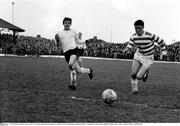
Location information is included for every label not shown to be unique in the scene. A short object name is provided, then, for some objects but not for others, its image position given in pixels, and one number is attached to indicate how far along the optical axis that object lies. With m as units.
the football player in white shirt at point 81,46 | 10.38
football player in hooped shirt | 9.62
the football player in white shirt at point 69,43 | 10.06
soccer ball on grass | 7.27
